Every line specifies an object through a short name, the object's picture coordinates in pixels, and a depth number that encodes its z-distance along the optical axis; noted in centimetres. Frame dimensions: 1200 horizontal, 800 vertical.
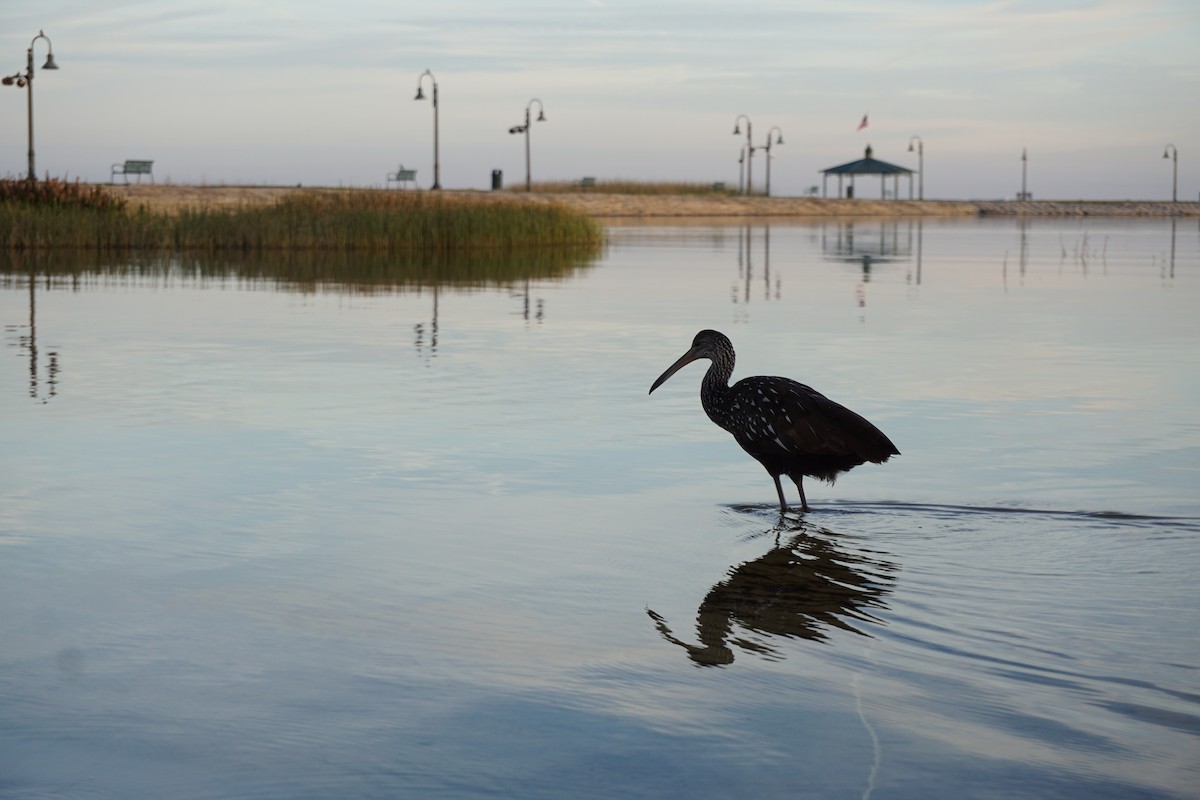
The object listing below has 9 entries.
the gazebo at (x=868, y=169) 9375
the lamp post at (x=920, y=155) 10250
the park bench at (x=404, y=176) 6836
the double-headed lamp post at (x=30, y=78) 4469
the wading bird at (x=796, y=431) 730
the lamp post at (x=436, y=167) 6181
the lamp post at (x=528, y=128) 7075
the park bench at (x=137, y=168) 6166
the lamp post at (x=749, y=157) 8912
